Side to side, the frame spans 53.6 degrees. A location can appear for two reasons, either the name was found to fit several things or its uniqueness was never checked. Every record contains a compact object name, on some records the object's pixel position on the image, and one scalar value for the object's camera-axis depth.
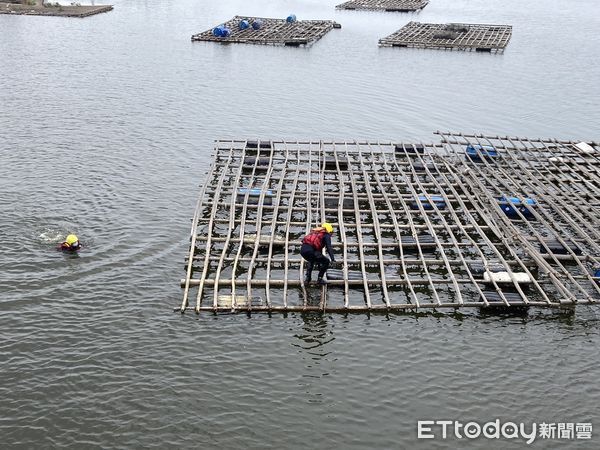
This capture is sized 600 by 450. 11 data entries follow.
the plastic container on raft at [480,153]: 43.56
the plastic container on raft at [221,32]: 88.62
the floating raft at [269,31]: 88.44
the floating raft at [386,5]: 122.81
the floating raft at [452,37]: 88.62
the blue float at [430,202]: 35.72
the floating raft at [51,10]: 98.38
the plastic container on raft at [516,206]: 34.91
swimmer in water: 29.64
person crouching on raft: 26.59
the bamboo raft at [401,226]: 27.55
